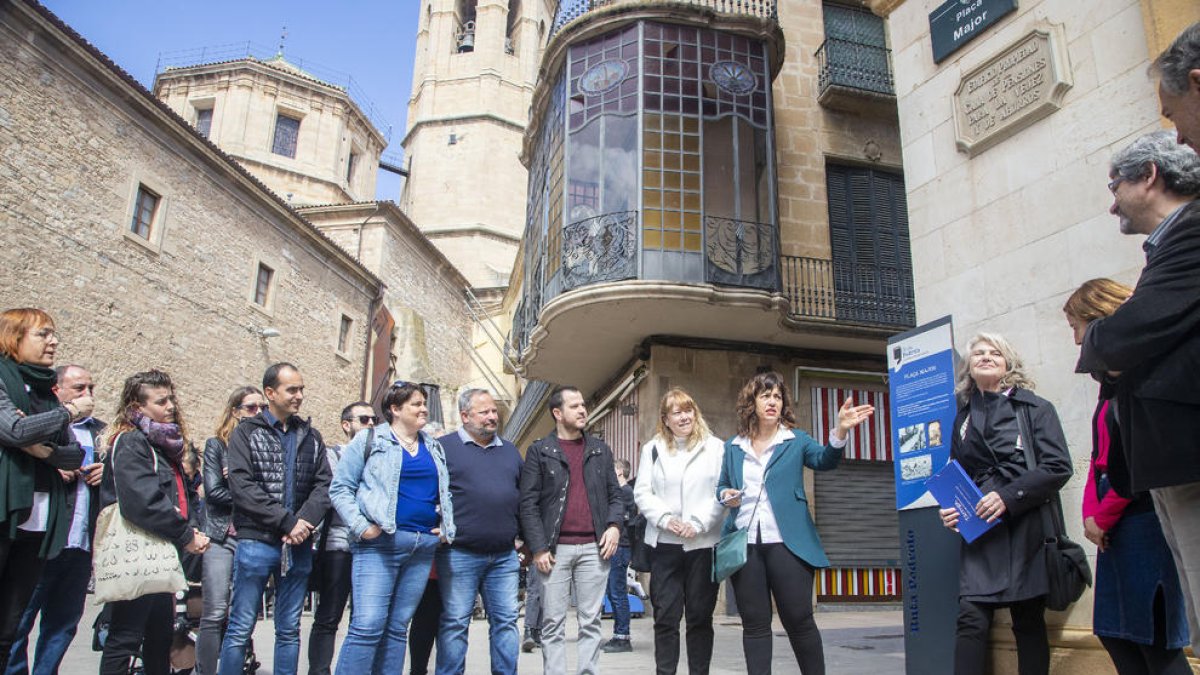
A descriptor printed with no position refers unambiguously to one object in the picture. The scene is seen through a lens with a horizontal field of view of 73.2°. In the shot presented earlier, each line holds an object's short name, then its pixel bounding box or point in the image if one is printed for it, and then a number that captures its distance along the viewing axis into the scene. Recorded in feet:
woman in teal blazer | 13.46
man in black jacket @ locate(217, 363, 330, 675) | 14.51
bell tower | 126.93
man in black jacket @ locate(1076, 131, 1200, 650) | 6.25
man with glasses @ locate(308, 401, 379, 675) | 15.78
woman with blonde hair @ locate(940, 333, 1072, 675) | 11.84
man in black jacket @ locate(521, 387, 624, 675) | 15.49
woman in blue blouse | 14.14
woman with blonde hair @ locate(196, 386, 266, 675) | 14.66
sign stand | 14.85
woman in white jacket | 14.94
